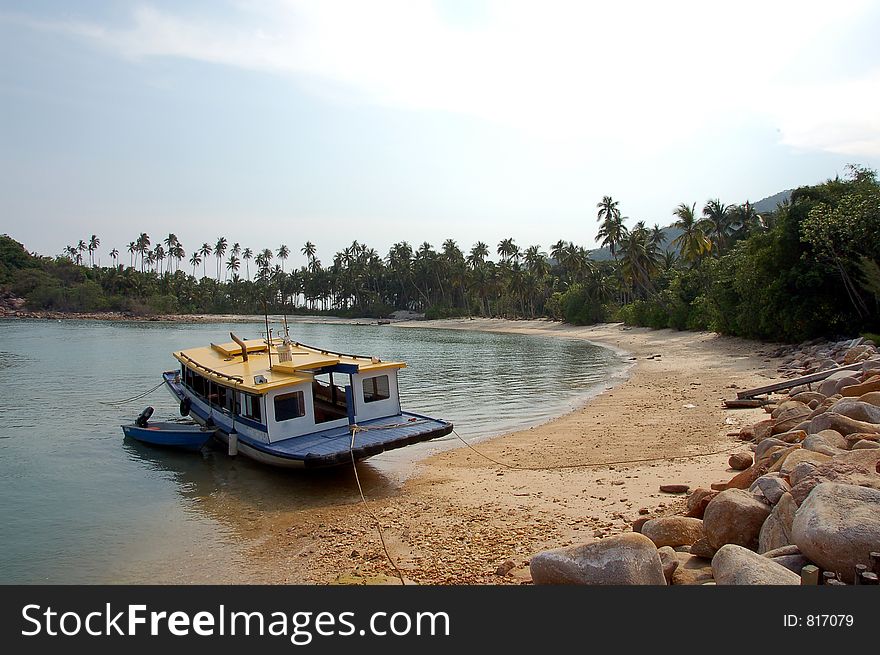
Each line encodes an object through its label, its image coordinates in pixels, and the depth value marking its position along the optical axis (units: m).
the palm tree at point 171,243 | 168.62
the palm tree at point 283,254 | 175.38
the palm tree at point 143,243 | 162.75
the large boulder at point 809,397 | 16.00
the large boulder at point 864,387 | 13.99
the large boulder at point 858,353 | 21.42
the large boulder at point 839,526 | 5.84
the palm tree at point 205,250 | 178.50
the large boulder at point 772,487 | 7.74
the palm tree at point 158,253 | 167.55
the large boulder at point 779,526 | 6.89
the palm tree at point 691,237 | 65.88
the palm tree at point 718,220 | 72.69
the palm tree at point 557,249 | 101.21
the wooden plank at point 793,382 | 19.69
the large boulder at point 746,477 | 9.82
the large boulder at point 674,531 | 8.06
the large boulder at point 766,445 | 11.47
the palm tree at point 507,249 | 121.94
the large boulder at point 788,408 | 14.29
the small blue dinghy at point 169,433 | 18.45
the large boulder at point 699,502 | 8.83
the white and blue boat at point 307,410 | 15.01
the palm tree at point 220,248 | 178.88
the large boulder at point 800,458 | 8.60
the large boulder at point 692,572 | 6.84
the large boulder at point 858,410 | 11.47
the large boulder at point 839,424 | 10.72
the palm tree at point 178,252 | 168.62
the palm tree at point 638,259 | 73.00
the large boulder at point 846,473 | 7.25
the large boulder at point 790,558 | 6.26
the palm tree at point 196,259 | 179.62
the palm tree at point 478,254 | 122.19
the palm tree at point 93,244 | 174.86
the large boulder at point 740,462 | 12.28
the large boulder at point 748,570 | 5.79
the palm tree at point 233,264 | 178.75
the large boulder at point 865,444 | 9.36
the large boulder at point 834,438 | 10.03
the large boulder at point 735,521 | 7.45
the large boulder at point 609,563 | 6.35
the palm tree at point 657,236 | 81.42
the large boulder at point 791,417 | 13.53
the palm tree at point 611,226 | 79.50
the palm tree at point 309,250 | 166.50
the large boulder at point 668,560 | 6.78
